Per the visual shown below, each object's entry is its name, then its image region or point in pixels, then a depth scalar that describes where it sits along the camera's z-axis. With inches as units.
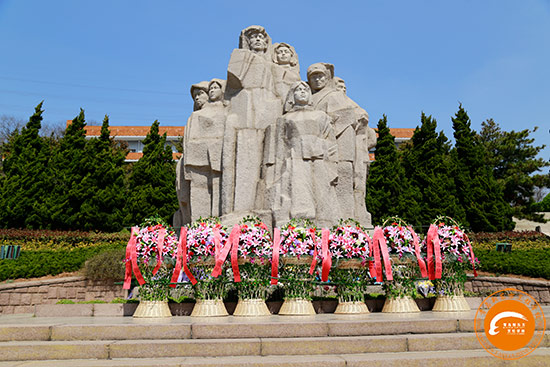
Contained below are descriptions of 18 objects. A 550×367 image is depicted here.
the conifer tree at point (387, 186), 734.5
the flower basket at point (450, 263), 215.6
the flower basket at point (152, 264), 204.8
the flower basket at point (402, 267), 211.3
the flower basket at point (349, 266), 209.6
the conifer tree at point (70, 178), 695.7
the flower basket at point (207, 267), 204.2
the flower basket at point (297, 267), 204.7
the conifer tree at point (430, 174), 733.3
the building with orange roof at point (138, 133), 1441.9
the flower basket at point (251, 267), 203.6
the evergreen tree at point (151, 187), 731.4
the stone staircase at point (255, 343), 149.6
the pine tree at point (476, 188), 733.9
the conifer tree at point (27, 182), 679.1
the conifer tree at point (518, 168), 878.4
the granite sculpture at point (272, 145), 295.0
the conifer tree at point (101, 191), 706.2
